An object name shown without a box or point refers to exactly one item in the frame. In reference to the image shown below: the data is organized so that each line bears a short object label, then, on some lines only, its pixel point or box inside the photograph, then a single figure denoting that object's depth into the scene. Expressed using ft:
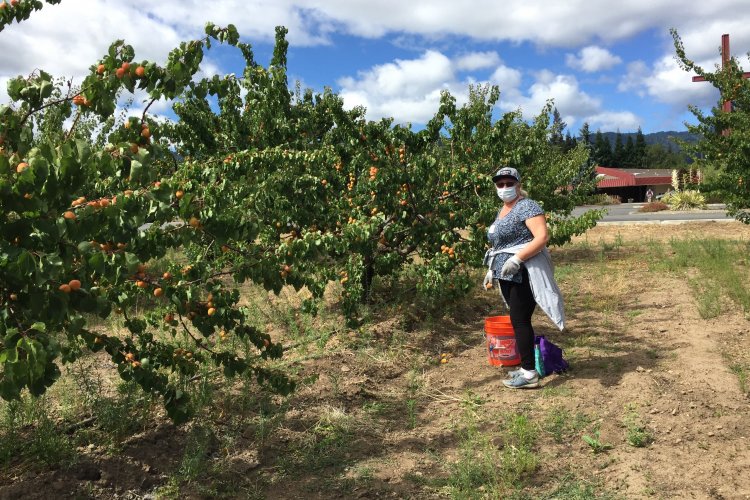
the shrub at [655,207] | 83.87
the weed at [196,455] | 10.48
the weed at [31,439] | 10.80
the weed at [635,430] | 11.28
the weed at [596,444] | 11.28
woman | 13.83
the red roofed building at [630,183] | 183.62
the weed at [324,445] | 11.37
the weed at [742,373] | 13.30
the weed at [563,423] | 11.91
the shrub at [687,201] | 78.12
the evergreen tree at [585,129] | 303.64
